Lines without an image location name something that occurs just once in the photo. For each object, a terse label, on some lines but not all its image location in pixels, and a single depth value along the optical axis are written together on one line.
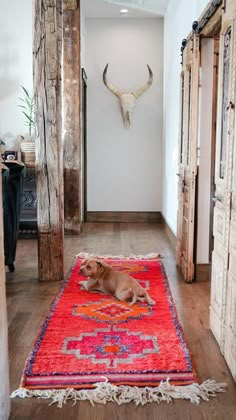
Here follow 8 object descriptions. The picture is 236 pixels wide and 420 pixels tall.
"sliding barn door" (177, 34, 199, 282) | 3.73
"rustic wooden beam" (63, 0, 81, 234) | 6.02
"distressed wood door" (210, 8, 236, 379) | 2.33
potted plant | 5.88
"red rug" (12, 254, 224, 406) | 2.11
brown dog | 3.35
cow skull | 7.05
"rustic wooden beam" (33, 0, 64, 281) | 3.76
